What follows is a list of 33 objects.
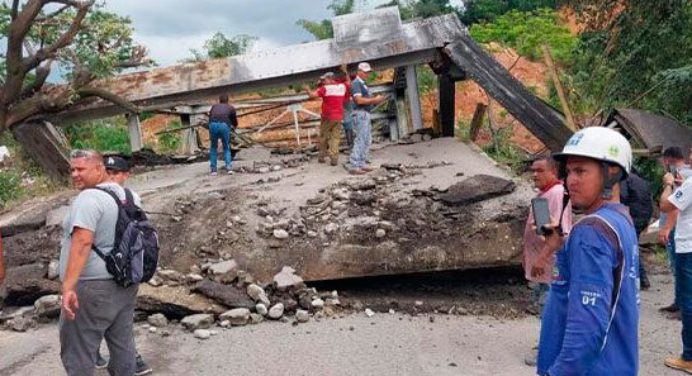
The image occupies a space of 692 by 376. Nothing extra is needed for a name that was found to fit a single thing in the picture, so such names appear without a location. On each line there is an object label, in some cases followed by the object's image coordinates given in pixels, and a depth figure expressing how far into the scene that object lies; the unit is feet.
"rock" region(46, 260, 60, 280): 23.22
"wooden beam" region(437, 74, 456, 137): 40.57
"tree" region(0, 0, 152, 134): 33.55
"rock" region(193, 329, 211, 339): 19.51
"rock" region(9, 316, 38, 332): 20.35
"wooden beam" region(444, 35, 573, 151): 30.27
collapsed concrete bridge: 37.42
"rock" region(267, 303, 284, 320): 20.97
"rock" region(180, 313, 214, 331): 20.20
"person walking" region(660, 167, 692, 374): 16.11
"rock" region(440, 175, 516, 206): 25.58
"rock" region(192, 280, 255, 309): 21.35
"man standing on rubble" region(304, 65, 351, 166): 34.83
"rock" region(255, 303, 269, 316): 21.08
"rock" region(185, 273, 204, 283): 22.59
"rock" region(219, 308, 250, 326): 20.54
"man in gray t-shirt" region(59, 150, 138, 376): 12.24
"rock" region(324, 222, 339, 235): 24.76
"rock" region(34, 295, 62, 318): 21.15
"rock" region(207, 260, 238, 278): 22.98
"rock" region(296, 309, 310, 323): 20.78
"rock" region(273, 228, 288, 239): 24.80
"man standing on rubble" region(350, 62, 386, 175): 32.30
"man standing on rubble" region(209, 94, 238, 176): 36.91
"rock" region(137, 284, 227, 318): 21.04
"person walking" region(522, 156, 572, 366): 15.16
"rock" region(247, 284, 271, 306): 21.54
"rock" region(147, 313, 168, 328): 20.59
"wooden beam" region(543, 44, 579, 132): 32.79
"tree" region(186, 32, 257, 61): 101.91
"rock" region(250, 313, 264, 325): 20.76
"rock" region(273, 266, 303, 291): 22.04
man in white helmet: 7.14
